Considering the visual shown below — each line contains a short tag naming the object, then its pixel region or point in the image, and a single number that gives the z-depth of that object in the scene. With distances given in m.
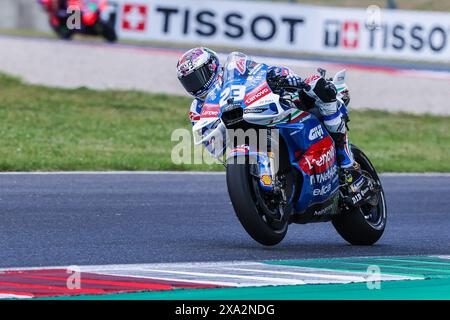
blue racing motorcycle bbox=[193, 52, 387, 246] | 15.18
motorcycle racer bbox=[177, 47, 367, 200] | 15.73
